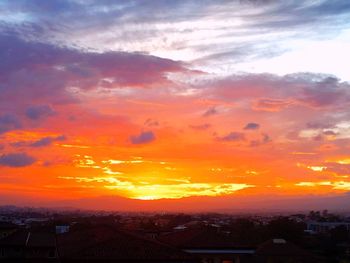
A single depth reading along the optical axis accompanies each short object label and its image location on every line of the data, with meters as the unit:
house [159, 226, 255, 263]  37.28
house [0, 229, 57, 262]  38.84
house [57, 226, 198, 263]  29.83
